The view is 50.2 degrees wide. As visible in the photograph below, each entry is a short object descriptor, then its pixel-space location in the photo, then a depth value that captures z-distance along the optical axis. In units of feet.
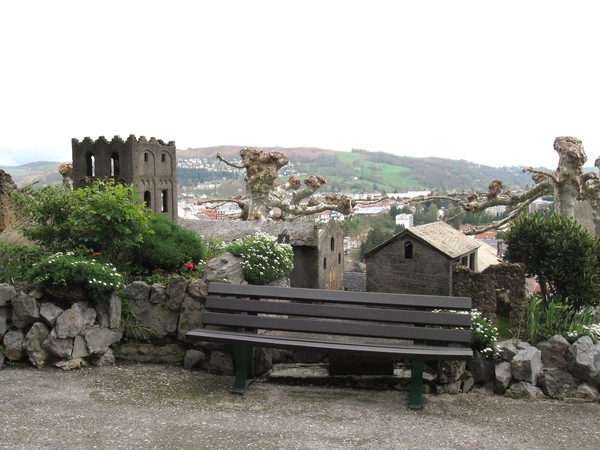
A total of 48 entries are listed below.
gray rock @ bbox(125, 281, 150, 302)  30.37
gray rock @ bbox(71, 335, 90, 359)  28.76
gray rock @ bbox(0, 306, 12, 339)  29.14
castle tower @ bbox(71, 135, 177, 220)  40.70
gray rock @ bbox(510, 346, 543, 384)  26.66
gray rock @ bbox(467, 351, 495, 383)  27.35
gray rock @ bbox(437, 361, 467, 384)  26.58
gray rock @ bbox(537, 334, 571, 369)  27.68
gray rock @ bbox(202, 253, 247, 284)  32.12
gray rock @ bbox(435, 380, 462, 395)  26.66
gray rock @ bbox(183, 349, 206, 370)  29.55
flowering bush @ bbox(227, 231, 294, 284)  33.14
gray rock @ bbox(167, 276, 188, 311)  30.07
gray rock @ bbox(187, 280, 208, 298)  29.81
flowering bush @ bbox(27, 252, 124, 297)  28.27
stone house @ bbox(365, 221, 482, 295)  38.68
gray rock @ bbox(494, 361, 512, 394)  26.61
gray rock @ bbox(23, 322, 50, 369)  28.55
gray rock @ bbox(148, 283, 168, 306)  30.25
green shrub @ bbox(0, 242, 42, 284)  31.01
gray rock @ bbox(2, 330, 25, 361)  28.76
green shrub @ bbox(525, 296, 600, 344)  29.01
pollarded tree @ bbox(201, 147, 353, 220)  59.47
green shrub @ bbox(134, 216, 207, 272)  33.94
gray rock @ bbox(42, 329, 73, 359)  28.48
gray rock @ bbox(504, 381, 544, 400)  26.40
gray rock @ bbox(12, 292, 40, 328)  28.76
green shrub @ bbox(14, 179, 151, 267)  31.73
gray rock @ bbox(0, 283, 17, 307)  28.94
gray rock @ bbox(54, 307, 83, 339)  28.50
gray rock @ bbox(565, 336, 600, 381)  26.73
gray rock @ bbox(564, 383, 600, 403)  26.23
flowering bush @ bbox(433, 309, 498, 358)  27.32
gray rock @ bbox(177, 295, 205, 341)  29.76
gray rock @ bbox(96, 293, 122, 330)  29.48
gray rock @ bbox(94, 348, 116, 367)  29.14
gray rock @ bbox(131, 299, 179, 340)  30.14
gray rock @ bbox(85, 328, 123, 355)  29.01
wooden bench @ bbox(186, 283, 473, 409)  25.09
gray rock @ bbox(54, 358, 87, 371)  28.40
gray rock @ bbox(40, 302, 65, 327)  28.60
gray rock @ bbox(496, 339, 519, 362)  27.40
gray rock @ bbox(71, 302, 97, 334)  28.76
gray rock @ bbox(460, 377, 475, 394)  26.96
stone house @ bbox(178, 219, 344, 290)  43.24
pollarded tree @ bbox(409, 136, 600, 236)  49.11
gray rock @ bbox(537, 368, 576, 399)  26.55
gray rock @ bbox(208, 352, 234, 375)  28.99
